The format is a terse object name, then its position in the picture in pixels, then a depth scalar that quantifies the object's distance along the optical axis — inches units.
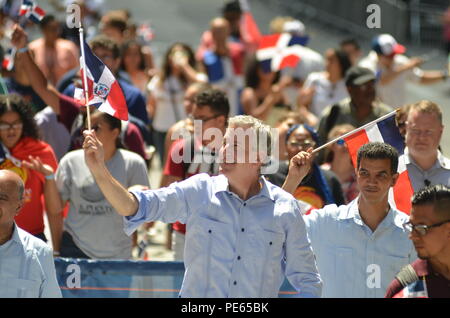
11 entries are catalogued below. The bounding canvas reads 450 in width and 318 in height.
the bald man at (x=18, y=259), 470.0
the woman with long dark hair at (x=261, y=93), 1019.3
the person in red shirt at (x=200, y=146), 647.1
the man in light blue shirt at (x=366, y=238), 526.3
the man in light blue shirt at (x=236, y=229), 452.8
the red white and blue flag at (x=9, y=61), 755.5
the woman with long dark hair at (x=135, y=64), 1045.8
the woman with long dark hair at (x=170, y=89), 1034.7
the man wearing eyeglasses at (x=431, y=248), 426.0
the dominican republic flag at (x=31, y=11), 734.5
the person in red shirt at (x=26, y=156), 624.1
